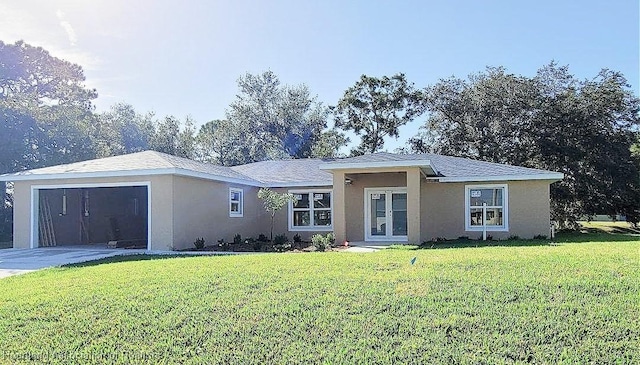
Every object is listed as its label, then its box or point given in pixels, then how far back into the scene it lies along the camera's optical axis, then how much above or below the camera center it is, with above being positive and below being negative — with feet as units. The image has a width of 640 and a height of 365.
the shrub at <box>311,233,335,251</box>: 48.25 -3.85
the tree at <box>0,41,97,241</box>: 80.69 +12.71
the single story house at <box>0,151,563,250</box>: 50.70 +0.28
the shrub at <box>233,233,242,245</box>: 58.31 -4.20
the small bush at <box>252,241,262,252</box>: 50.60 -4.46
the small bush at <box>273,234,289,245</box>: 56.80 -4.25
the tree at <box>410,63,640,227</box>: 86.02 +12.52
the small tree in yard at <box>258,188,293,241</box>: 57.57 +0.46
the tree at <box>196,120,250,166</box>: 130.11 +14.83
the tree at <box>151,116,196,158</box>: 124.35 +16.31
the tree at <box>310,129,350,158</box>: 117.70 +13.85
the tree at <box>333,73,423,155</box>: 109.50 +20.54
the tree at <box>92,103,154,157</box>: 111.55 +18.18
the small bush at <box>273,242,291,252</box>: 49.87 -4.47
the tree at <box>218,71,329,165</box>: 127.03 +20.74
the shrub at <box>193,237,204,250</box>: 51.37 -4.08
